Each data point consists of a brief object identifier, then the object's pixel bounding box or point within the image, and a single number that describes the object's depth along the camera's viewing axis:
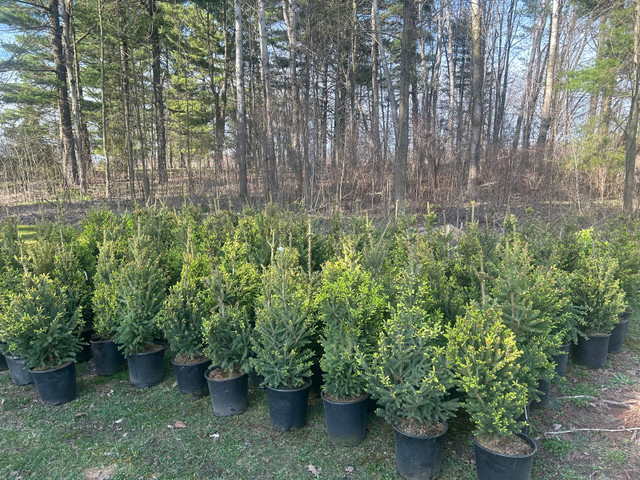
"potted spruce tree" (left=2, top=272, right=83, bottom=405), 3.72
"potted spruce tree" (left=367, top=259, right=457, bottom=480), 2.71
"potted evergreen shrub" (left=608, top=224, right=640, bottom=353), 4.88
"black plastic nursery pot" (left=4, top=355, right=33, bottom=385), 4.32
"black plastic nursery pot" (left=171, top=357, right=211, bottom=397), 3.89
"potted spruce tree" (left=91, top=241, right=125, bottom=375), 4.23
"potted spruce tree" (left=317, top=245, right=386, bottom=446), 3.13
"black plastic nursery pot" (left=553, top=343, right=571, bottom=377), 4.21
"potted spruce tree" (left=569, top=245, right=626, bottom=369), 4.39
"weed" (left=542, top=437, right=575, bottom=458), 3.07
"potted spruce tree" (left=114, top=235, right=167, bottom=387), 4.05
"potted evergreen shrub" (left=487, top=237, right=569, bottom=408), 2.79
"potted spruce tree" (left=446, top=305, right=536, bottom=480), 2.47
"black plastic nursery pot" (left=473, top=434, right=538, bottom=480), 2.49
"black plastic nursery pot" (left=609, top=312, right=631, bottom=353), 4.83
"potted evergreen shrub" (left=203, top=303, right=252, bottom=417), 3.59
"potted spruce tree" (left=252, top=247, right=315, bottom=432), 3.31
